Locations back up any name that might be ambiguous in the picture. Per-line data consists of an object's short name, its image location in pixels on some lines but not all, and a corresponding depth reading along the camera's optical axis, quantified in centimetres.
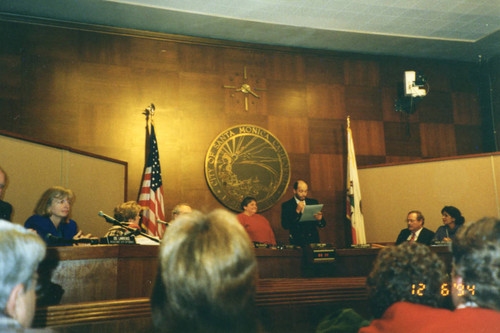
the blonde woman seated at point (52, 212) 373
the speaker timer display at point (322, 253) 389
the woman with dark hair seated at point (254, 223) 568
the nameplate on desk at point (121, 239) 321
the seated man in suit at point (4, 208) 385
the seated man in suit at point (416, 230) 573
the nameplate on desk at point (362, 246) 425
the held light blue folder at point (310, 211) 462
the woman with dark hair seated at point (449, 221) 592
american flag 573
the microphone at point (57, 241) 308
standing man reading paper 577
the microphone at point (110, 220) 295
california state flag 655
